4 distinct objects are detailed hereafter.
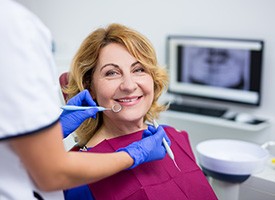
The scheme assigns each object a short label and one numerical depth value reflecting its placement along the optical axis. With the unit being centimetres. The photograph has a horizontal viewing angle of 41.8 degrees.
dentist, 65
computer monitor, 223
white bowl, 148
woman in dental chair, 116
